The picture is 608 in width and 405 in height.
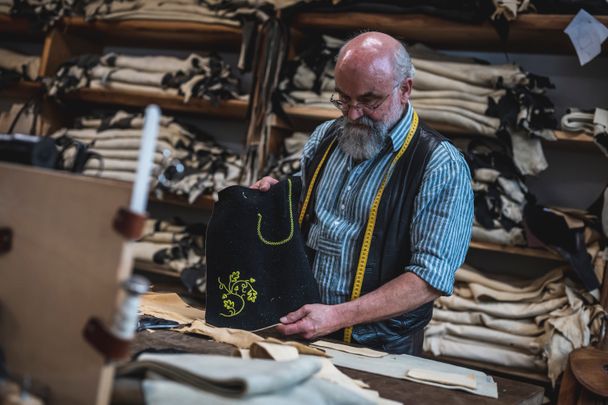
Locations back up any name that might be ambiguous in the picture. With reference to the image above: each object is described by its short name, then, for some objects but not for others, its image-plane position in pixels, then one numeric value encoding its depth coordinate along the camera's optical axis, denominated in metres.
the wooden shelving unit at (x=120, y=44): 3.89
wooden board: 1.03
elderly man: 2.16
